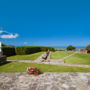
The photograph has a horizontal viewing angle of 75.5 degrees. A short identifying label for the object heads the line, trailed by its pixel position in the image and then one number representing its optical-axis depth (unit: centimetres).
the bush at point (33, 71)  441
